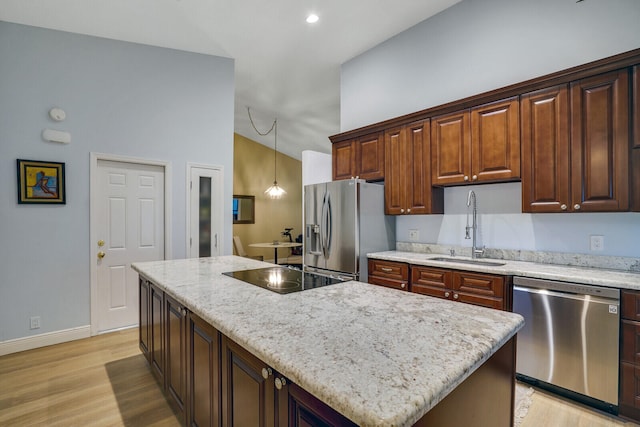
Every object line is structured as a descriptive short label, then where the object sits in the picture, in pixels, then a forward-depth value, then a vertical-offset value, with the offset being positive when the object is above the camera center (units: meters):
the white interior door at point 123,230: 3.55 -0.18
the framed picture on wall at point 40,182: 3.06 +0.34
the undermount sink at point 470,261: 2.78 -0.44
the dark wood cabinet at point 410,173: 3.21 +0.45
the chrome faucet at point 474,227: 2.99 -0.13
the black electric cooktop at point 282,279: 1.79 -0.42
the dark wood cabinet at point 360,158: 3.64 +0.70
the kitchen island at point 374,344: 0.73 -0.42
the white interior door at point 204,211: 4.11 +0.06
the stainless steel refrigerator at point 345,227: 3.34 -0.14
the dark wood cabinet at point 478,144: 2.63 +0.64
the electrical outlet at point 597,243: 2.40 -0.23
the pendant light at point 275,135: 7.26 +2.03
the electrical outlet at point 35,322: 3.14 -1.08
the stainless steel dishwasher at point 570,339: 1.98 -0.86
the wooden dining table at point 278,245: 6.74 -0.68
